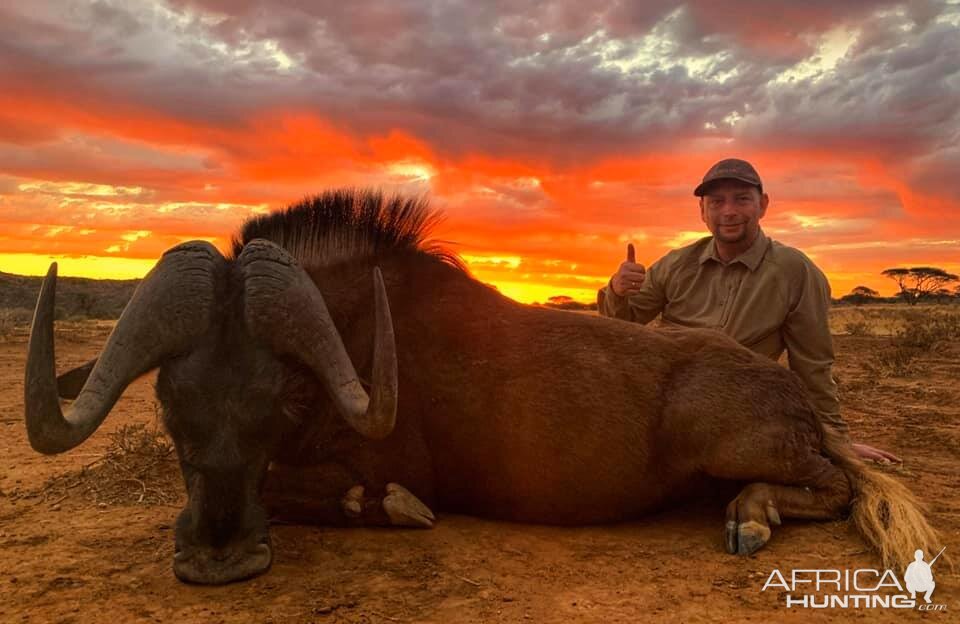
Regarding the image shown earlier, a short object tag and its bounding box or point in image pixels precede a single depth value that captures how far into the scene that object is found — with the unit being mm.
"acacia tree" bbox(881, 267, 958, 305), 48312
